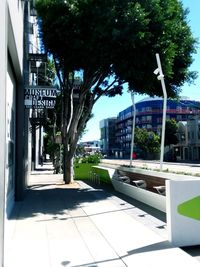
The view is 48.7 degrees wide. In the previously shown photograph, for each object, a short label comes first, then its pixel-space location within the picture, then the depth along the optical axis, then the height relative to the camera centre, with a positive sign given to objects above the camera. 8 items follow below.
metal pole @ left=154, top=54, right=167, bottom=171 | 6.95 +0.85
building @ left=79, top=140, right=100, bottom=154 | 90.93 +0.75
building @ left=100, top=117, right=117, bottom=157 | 88.25 +3.31
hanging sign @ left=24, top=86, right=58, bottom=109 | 8.04 +1.83
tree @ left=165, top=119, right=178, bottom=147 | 47.81 +2.15
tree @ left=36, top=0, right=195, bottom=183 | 8.12 +4.18
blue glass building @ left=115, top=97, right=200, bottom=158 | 66.85 +9.62
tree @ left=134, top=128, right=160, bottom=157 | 48.50 +0.50
